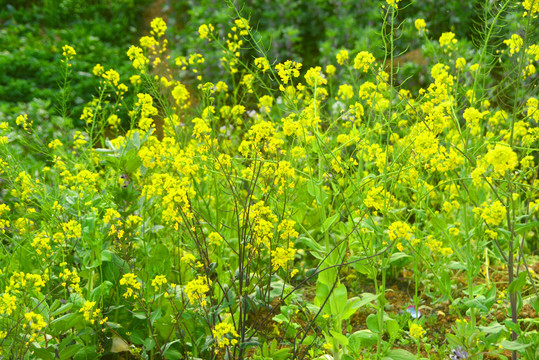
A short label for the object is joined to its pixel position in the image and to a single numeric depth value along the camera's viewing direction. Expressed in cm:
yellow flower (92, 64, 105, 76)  303
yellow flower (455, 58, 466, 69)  308
